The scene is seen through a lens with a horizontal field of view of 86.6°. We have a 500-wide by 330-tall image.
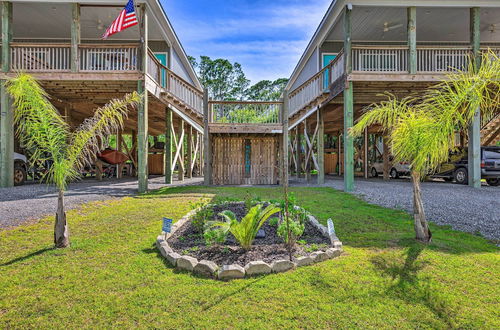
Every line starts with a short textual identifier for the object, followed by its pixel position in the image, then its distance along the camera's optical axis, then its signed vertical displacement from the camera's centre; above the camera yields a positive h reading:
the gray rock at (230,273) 2.83 -1.19
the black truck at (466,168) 10.79 -0.28
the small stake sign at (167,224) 3.66 -0.87
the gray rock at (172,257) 3.16 -1.17
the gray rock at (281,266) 2.97 -1.18
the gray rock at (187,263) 3.01 -1.16
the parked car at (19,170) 10.67 -0.34
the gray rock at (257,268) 2.90 -1.18
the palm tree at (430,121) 3.28 +0.55
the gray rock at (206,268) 2.90 -1.18
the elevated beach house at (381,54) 9.49 +4.15
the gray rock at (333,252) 3.32 -1.15
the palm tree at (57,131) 3.61 +0.44
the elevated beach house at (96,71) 9.22 +3.48
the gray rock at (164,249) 3.39 -1.15
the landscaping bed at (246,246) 2.96 -1.18
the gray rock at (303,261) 3.12 -1.18
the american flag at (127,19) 8.12 +4.41
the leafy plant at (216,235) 3.38 -0.95
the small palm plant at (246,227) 3.52 -0.88
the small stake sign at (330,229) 3.99 -1.03
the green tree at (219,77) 40.69 +13.02
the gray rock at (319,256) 3.20 -1.16
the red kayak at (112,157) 13.63 +0.24
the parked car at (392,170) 15.86 -0.55
